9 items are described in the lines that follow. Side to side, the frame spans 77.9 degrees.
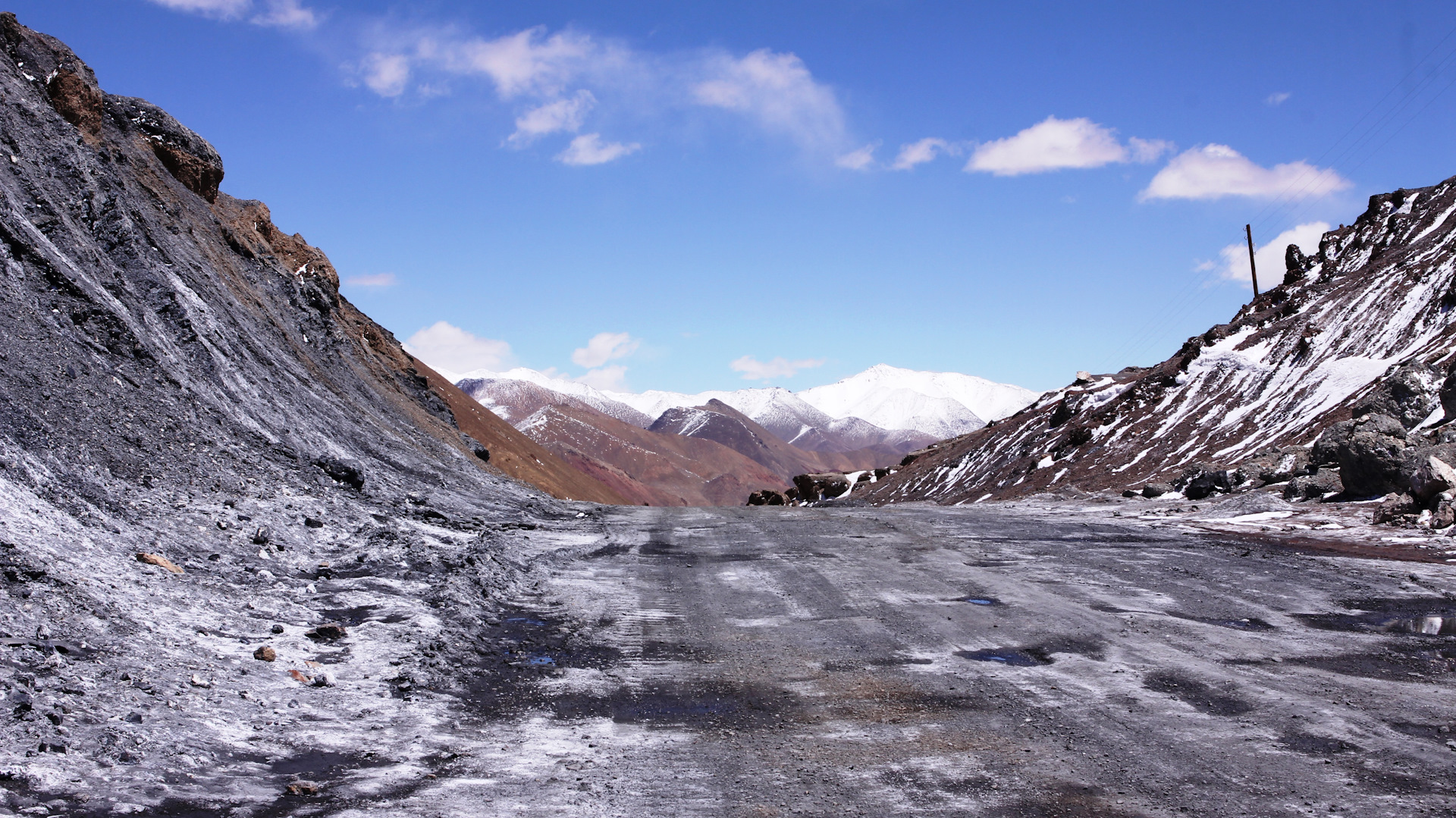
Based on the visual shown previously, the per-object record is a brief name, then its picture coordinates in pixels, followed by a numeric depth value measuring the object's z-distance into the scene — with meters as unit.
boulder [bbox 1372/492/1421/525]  15.27
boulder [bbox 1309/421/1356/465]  19.56
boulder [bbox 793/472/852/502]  54.19
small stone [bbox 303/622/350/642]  8.12
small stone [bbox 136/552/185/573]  8.30
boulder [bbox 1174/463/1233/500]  22.72
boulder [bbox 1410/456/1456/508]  14.87
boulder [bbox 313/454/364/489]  15.25
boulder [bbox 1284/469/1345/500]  18.81
